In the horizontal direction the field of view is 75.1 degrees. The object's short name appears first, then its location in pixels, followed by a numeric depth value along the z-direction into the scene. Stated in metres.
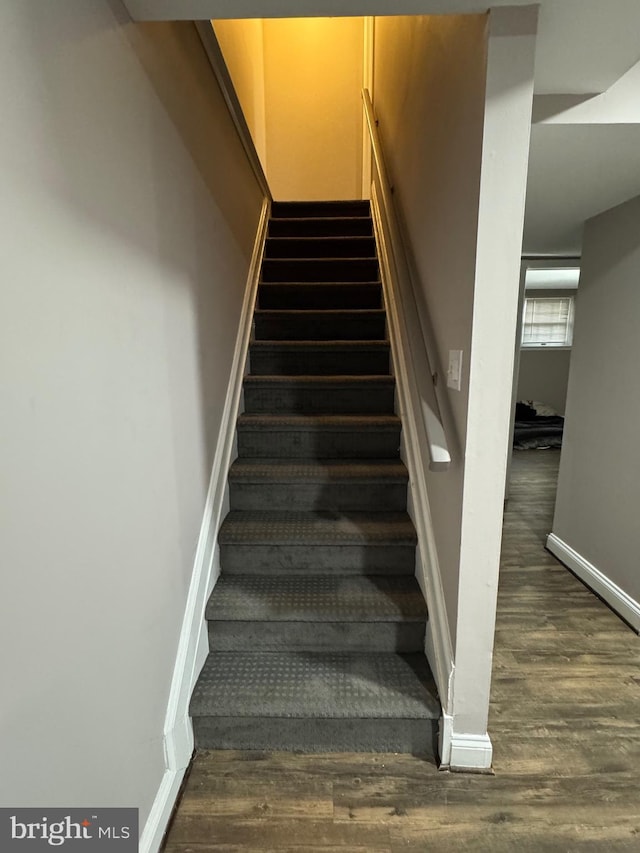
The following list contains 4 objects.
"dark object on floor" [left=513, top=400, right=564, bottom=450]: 5.82
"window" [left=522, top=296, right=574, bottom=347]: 6.90
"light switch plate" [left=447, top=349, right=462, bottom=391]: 1.23
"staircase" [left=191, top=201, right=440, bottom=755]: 1.38
